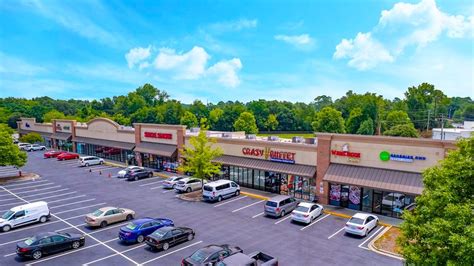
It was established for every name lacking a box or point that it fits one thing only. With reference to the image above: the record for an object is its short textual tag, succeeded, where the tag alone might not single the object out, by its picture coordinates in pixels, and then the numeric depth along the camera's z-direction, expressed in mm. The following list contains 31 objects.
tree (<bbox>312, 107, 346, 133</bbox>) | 92375
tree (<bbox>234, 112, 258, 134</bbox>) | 104438
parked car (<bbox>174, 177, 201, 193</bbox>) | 37281
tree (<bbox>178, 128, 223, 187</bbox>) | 36031
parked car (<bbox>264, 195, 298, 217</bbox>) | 28594
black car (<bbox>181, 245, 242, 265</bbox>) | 18494
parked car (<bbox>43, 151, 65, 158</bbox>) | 63125
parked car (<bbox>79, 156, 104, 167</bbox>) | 54062
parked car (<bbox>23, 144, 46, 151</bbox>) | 73694
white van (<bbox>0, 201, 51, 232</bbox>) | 25906
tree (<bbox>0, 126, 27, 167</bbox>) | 43625
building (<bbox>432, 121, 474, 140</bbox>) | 38375
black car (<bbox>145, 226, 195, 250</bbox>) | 21812
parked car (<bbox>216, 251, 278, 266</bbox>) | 17406
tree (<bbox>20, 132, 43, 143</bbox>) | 76062
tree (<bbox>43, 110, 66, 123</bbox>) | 111769
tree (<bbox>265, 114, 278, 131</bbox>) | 129250
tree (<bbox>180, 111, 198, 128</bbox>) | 114125
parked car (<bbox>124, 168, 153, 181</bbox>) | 43500
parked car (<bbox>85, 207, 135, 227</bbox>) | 26062
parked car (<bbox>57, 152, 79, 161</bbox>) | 60319
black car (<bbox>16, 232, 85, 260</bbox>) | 20500
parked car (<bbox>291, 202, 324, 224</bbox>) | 27047
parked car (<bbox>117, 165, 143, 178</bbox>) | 45250
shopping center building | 28016
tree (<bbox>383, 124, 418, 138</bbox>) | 74688
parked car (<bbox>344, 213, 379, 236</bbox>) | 24281
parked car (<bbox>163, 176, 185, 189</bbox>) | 39344
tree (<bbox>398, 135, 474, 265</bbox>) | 11984
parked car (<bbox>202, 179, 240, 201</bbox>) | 33625
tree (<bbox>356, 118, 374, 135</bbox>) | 95212
